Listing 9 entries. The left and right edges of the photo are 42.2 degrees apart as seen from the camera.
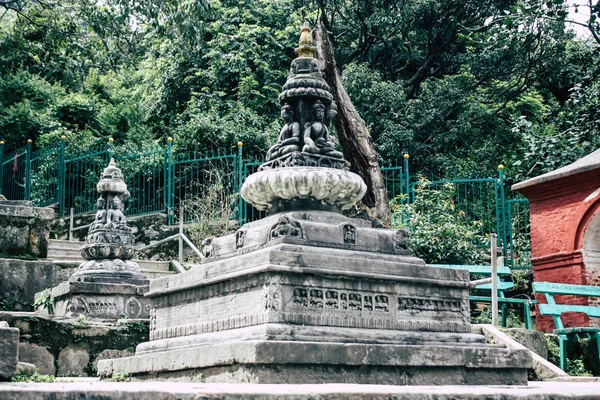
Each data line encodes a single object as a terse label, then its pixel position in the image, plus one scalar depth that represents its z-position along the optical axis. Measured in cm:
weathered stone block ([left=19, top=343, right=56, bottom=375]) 785
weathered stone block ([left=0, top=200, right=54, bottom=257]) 1041
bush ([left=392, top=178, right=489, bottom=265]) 1370
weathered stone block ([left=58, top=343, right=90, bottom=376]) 809
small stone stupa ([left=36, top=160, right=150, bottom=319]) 941
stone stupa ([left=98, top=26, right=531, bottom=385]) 550
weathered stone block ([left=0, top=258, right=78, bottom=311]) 1013
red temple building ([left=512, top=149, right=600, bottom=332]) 1286
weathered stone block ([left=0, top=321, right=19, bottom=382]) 338
